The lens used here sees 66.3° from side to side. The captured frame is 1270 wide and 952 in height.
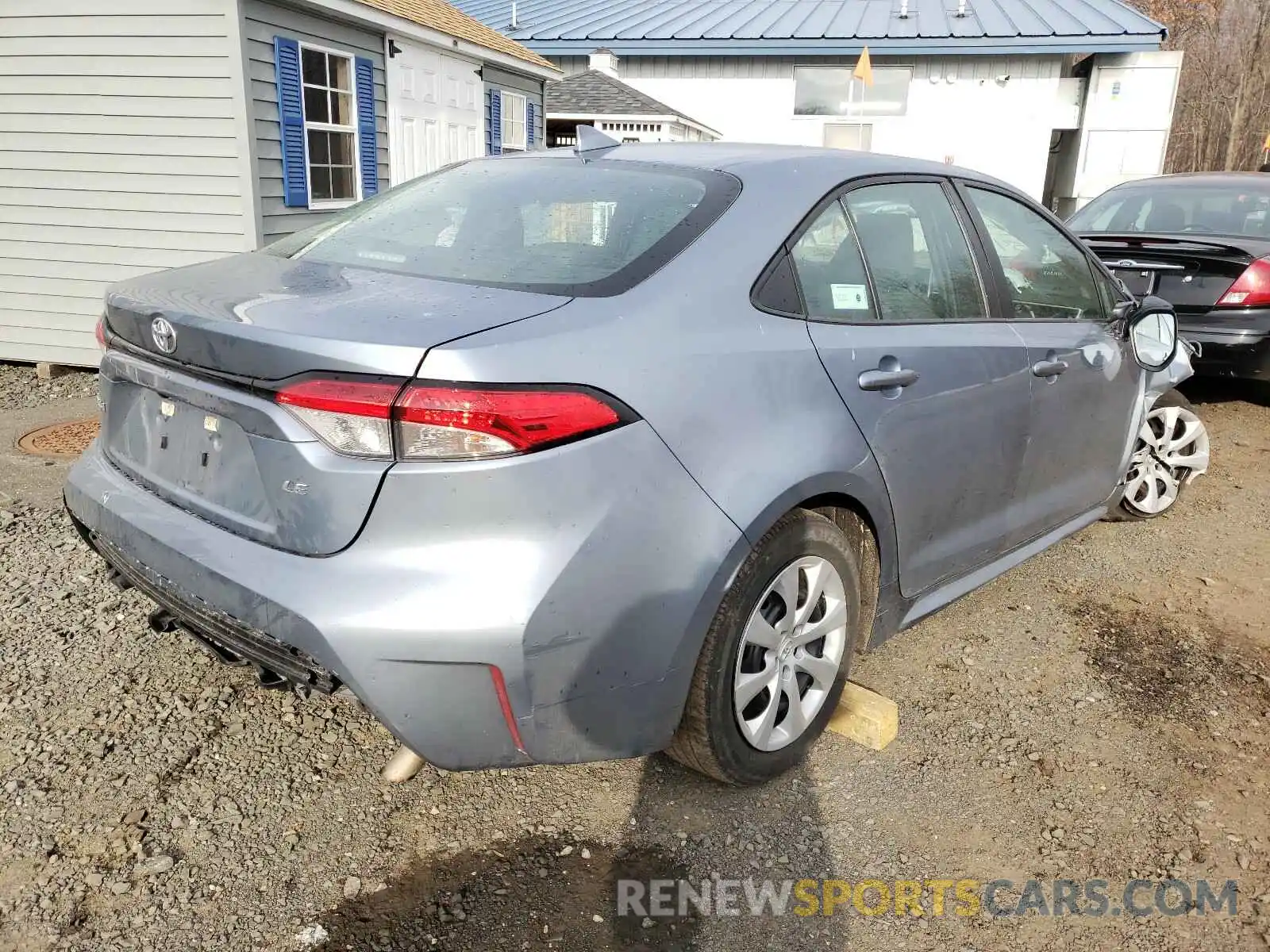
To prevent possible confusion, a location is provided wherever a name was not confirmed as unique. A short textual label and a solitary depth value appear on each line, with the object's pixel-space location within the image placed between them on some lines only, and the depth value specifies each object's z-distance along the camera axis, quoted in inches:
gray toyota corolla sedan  74.2
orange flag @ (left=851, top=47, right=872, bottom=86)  583.8
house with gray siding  286.0
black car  234.4
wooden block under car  109.6
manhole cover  210.1
